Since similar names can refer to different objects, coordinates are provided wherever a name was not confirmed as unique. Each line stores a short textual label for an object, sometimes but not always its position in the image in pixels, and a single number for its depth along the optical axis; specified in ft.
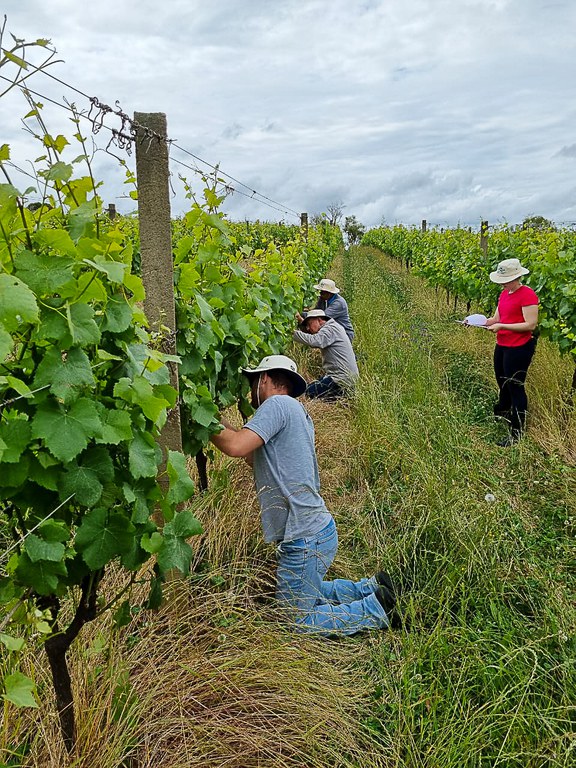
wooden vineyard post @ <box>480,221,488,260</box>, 32.94
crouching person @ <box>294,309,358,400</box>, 20.45
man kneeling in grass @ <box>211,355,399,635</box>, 9.74
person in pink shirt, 17.81
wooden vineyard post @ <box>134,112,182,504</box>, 7.77
